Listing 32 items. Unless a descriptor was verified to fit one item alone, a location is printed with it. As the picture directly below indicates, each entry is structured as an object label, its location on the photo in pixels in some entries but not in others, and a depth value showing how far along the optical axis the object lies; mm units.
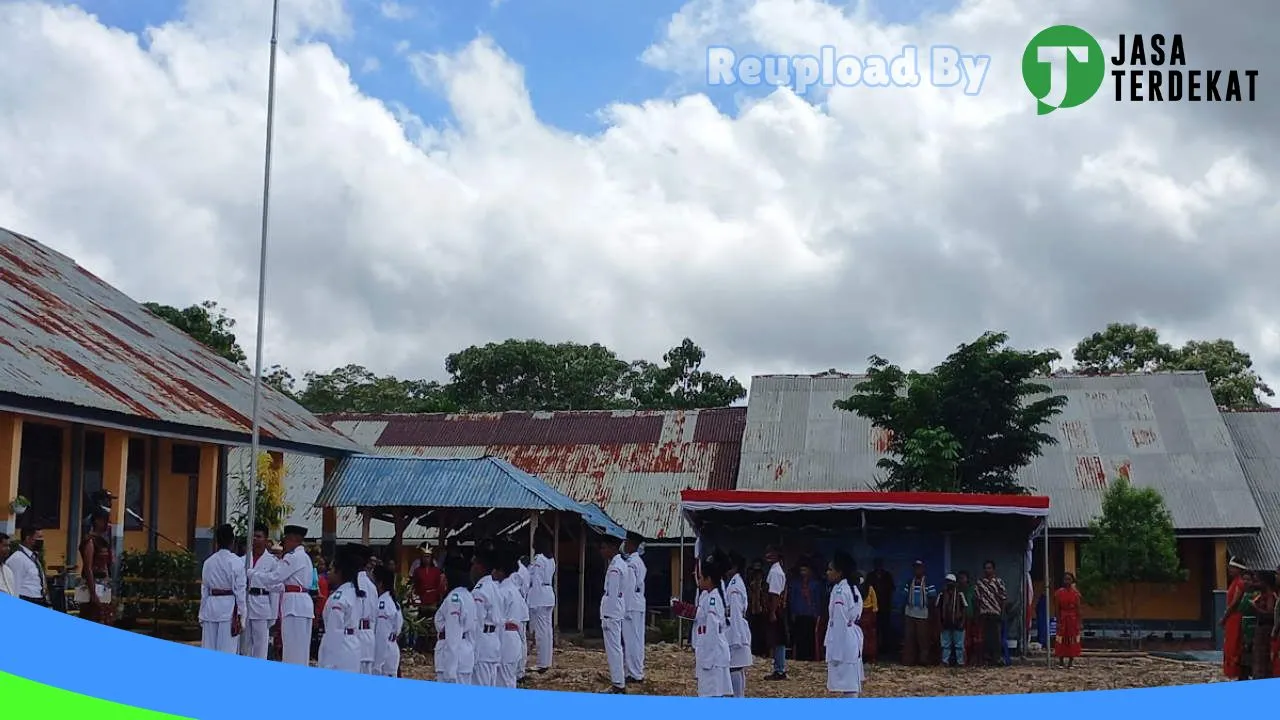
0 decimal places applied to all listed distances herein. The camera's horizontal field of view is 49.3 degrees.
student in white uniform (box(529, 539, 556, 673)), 15897
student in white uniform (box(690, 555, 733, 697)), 12398
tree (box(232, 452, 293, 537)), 18016
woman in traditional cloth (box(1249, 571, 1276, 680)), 12844
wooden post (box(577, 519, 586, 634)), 20672
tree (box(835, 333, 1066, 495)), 23422
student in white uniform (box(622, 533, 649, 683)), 14625
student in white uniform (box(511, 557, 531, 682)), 13939
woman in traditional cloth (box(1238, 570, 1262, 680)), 13328
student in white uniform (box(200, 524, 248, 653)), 11719
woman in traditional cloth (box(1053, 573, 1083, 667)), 17344
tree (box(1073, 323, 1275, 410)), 35969
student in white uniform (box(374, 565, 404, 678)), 11664
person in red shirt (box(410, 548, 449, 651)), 16656
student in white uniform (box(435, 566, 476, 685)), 11031
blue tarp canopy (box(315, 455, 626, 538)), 18047
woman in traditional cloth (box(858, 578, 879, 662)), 17438
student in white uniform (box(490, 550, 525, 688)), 11859
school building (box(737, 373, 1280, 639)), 24344
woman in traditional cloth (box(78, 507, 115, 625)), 13141
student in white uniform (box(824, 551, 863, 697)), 12867
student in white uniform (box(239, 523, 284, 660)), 11820
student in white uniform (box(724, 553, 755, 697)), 13016
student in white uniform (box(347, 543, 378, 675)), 10812
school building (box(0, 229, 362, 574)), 13320
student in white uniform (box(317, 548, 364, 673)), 10656
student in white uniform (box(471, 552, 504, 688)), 11562
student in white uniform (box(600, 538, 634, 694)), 14141
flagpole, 10953
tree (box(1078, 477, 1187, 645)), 22703
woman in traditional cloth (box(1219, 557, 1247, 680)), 13508
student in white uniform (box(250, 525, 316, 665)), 11750
